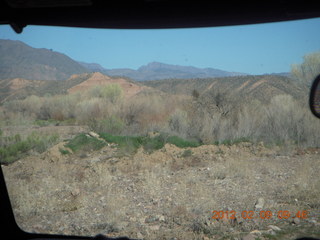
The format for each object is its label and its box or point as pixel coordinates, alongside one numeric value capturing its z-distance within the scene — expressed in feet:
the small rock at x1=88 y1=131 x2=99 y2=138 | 38.02
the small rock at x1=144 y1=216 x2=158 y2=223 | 18.80
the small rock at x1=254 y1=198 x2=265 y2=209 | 19.22
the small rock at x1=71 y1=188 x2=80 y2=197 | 22.44
